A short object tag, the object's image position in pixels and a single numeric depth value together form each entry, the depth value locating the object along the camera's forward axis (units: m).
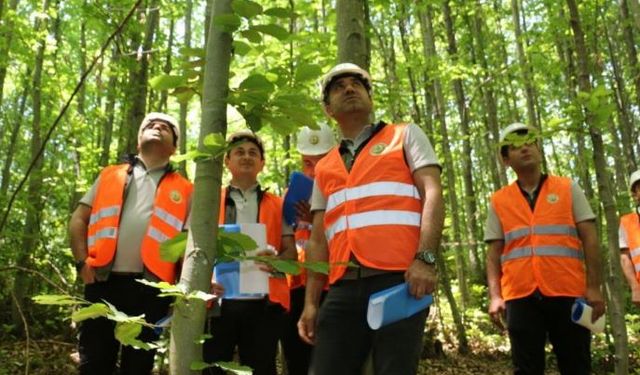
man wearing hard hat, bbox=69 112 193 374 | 3.40
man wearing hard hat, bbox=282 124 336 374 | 3.95
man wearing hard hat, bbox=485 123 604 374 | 3.78
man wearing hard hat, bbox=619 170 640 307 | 5.32
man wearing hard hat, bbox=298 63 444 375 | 2.47
